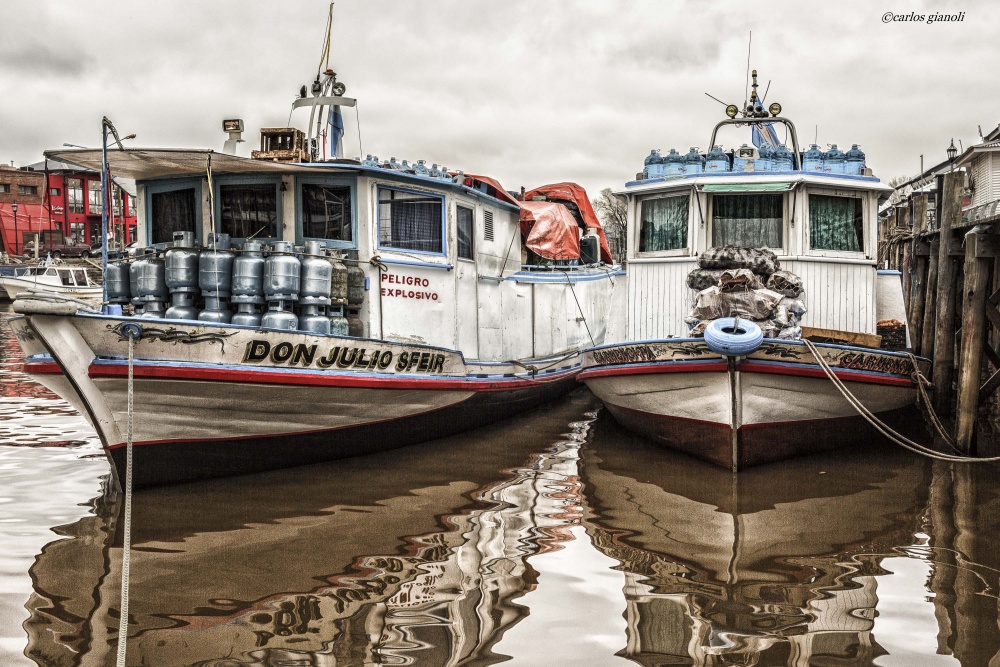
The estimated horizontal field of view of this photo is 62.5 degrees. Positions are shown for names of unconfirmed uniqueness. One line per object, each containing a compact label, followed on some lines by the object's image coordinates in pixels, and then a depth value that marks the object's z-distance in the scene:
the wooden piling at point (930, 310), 12.38
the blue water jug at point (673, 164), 11.38
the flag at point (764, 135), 13.79
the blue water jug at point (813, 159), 11.04
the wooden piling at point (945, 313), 10.80
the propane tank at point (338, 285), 9.34
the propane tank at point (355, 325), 9.79
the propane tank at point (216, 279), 8.81
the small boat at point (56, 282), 34.42
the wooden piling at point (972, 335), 9.52
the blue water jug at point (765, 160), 11.07
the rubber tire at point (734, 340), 8.41
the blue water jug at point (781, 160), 11.12
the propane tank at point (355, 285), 9.71
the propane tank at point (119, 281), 9.53
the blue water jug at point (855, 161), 11.06
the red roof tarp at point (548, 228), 13.70
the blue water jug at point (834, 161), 11.04
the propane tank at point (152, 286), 9.08
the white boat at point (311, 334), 7.58
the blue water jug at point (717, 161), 11.12
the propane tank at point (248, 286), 8.77
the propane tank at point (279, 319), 8.70
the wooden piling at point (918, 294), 14.22
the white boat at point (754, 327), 8.97
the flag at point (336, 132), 11.30
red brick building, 62.28
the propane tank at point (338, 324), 9.28
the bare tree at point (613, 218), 48.62
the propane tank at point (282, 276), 8.74
